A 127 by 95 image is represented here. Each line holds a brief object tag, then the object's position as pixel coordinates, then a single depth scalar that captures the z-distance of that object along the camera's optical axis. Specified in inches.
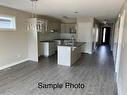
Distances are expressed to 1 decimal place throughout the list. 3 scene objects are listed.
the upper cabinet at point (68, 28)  346.9
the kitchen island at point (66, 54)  193.5
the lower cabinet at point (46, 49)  258.9
